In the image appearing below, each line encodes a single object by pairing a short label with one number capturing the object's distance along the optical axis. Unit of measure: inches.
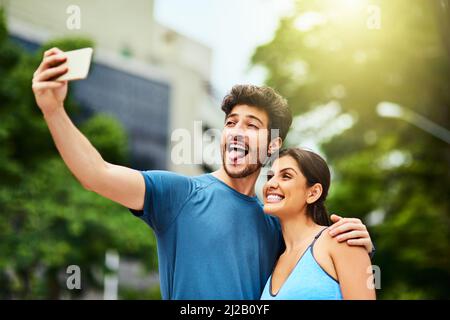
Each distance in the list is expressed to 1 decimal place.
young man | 79.1
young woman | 80.2
